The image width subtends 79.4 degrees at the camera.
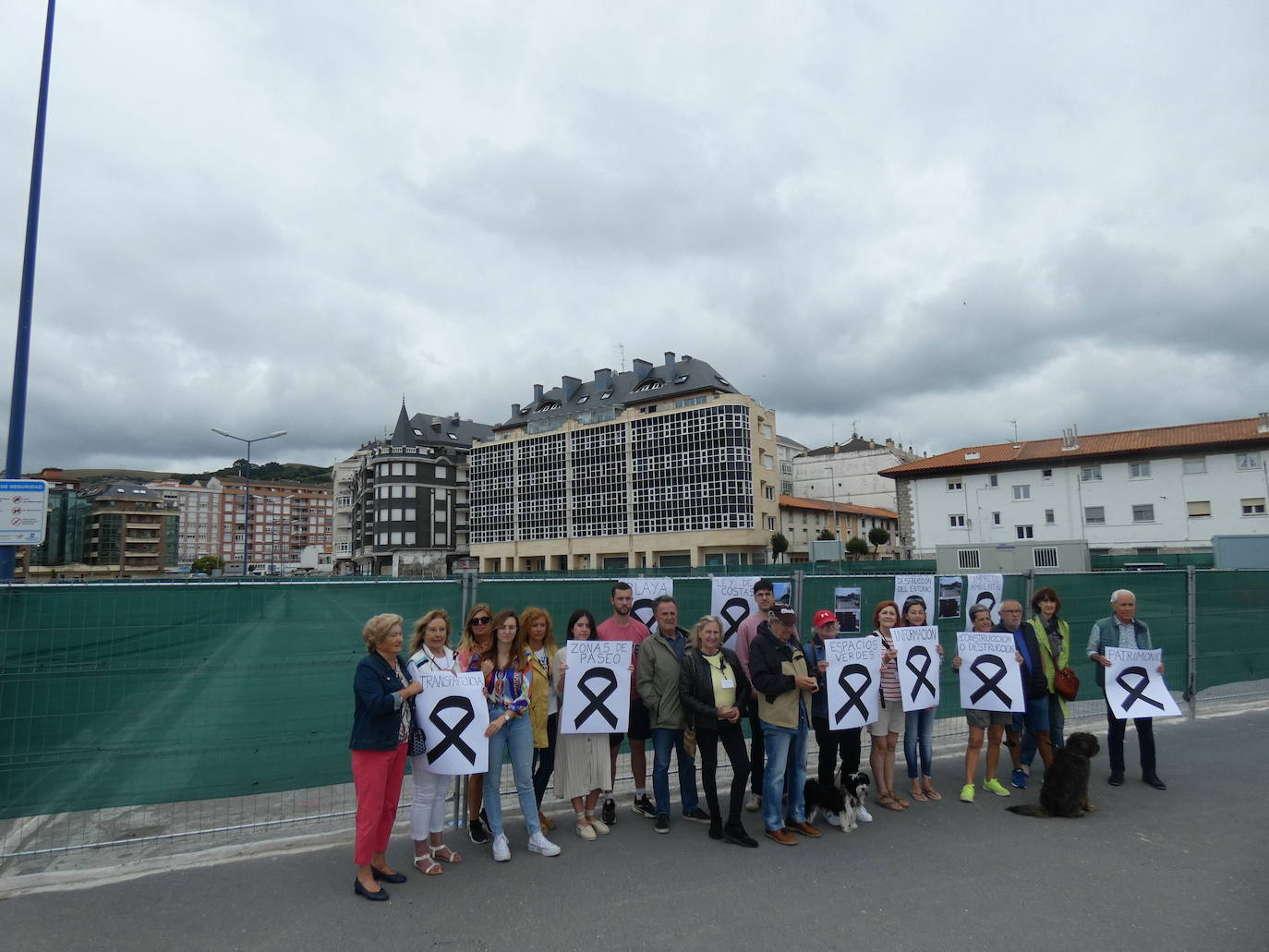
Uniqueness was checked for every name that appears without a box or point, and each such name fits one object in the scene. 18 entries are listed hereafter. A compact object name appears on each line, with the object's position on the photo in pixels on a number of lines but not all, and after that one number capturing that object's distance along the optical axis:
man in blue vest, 7.47
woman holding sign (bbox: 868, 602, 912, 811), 6.83
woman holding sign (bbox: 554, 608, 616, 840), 6.21
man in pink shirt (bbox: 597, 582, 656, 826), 6.61
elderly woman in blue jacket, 5.01
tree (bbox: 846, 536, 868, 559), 69.44
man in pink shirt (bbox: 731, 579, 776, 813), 6.48
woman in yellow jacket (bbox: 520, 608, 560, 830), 6.09
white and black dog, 6.21
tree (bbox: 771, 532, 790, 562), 67.19
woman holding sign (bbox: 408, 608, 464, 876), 5.41
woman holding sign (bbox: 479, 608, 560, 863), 5.75
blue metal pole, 8.28
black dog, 6.47
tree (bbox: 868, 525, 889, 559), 70.88
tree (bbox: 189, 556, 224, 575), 105.88
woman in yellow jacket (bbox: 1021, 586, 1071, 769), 7.54
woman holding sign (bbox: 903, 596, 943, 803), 7.06
